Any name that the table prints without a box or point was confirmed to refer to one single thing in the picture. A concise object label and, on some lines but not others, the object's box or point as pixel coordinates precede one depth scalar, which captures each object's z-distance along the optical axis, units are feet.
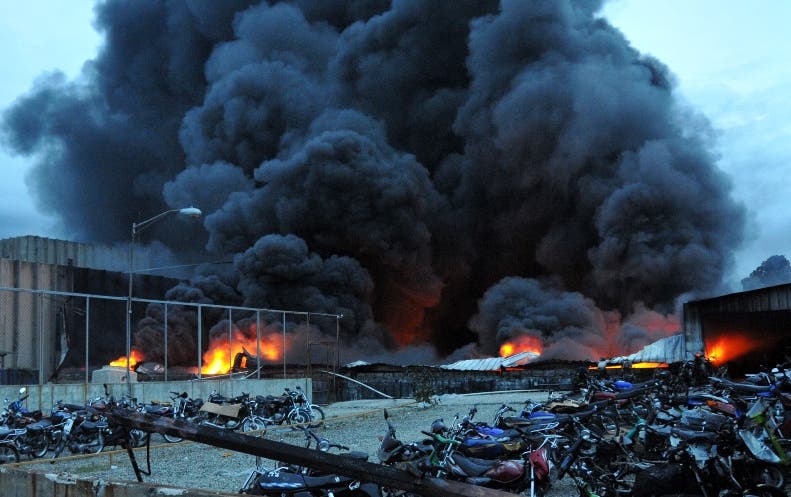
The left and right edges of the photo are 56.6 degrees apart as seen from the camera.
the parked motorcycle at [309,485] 21.36
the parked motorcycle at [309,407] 61.25
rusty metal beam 14.76
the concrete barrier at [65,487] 16.65
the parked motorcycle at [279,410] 58.59
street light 68.27
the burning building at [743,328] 84.89
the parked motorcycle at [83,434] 44.32
